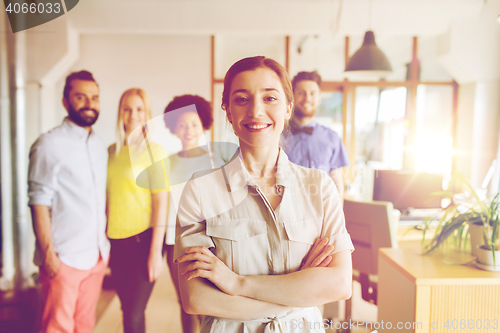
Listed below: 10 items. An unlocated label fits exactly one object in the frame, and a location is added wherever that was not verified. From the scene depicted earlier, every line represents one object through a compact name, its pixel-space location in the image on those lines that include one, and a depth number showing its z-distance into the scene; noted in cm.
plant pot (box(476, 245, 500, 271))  123
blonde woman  151
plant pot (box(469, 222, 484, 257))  128
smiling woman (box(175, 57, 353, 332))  79
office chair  178
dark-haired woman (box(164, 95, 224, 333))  120
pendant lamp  248
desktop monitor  254
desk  118
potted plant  124
